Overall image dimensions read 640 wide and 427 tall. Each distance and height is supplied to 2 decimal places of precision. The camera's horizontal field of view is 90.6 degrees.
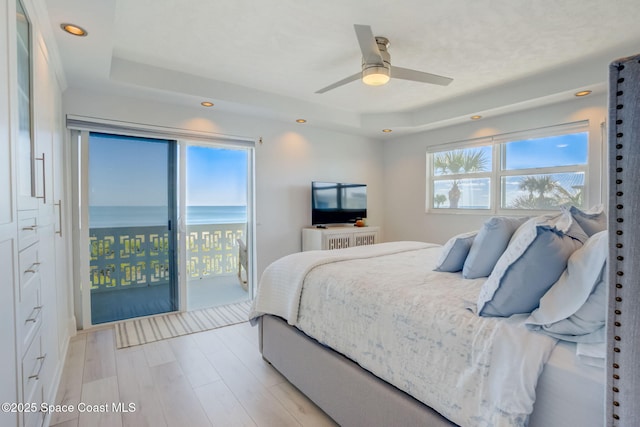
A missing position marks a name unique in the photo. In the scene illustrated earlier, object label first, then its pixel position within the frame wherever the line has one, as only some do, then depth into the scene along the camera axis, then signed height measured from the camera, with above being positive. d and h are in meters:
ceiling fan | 2.11 +1.08
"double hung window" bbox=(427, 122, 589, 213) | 3.52 +0.46
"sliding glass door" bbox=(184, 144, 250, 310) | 3.80 -0.20
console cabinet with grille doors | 4.17 -0.40
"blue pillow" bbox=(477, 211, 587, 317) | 1.19 -0.24
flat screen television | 4.50 +0.09
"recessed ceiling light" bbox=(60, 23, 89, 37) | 1.95 +1.13
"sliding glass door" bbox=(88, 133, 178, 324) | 3.23 -0.18
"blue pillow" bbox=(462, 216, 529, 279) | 1.66 -0.20
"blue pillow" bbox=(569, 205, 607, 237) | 1.50 -0.06
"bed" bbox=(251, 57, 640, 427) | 0.76 -0.52
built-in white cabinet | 1.13 -0.06
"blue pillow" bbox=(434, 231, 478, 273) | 1.93 -0.28
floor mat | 2.93 -1.18
